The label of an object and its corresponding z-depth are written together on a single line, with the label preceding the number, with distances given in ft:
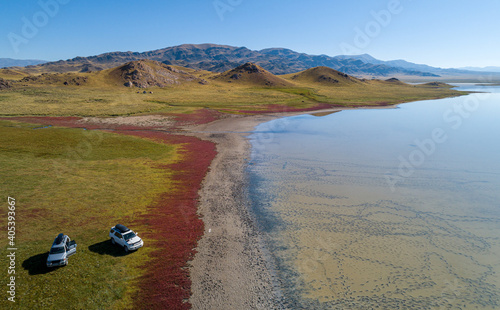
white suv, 83.76
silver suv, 72.59
